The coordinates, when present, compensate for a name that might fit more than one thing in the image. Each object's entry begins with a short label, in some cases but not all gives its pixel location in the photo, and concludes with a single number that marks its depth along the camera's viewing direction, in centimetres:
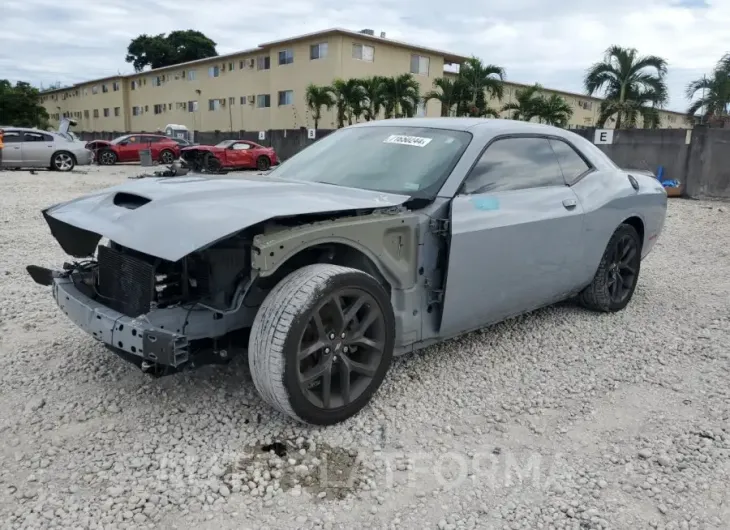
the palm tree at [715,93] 2636
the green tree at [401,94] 2850
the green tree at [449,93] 2708
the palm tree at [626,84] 2577
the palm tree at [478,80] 2675
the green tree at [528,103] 2633
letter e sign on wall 1595
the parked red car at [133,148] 2445
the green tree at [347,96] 2936
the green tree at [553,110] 2645
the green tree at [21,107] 5166
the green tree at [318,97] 3017
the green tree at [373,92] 2894
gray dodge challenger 267
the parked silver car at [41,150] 1731
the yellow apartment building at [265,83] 3469
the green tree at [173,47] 6206
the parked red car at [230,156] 2209
